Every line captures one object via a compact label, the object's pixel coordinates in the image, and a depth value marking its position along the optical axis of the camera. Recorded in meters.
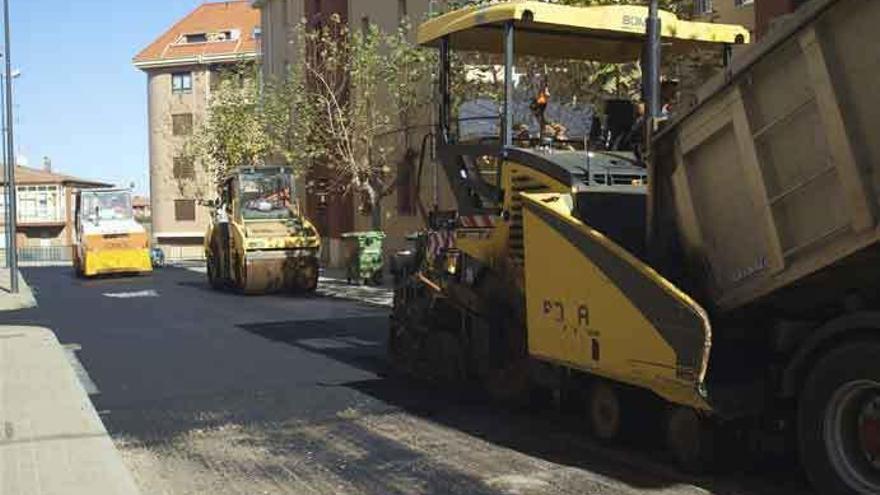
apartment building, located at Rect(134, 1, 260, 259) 62.06
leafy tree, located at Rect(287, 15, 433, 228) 21.20
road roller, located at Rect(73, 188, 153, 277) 29.84
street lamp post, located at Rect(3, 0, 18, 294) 25.98
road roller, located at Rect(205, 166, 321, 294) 21.73
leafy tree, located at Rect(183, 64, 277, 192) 35.53
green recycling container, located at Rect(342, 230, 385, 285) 23.94
